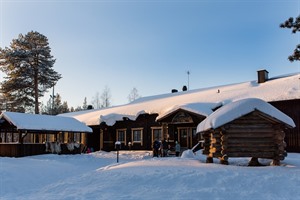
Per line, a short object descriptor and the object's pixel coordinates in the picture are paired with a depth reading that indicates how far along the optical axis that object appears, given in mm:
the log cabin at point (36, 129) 25812
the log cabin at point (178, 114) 24172
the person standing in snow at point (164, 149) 23922
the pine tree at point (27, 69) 46688
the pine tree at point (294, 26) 13023
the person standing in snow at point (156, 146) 24370
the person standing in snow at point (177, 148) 24094
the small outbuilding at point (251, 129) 13820
